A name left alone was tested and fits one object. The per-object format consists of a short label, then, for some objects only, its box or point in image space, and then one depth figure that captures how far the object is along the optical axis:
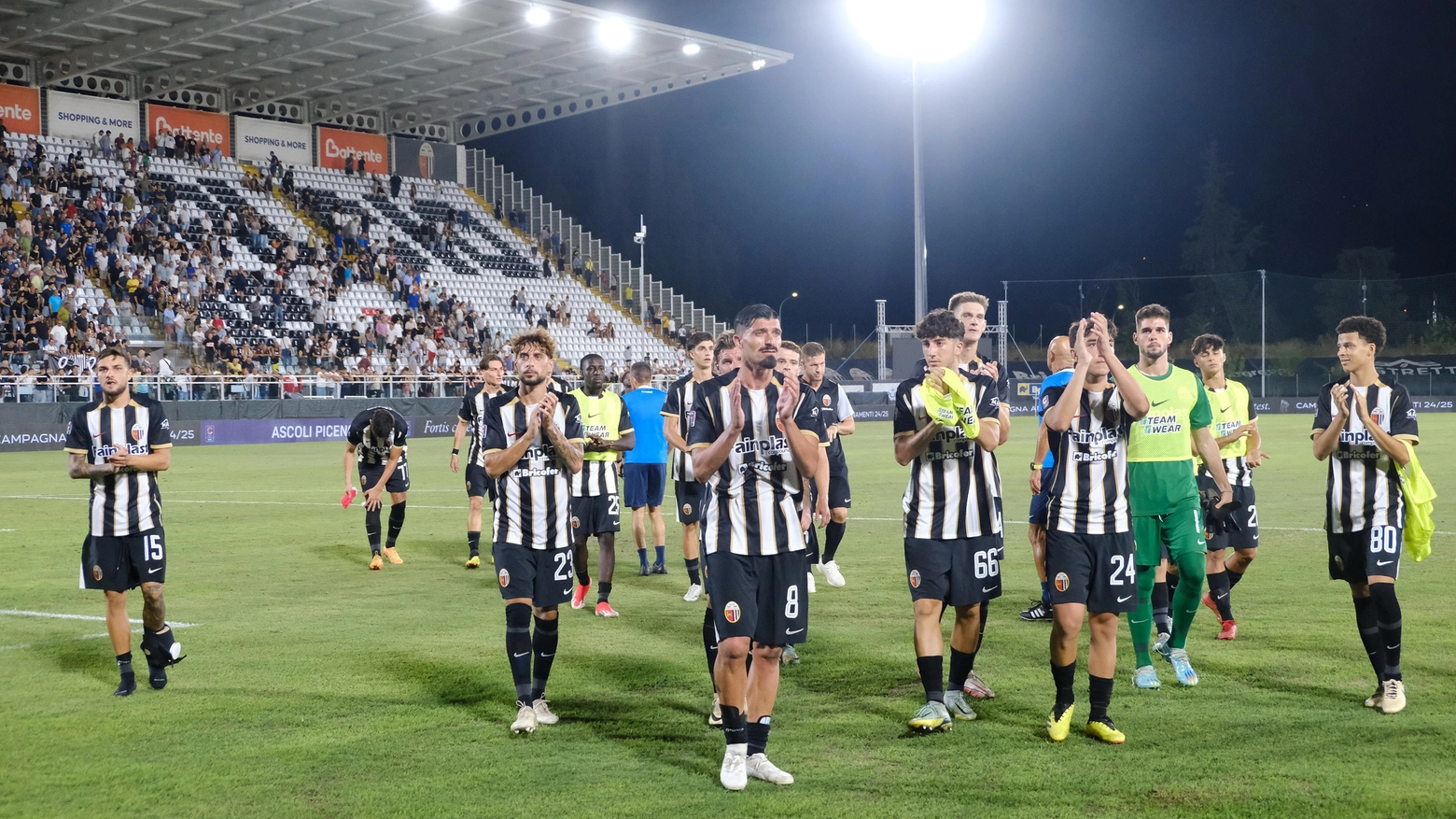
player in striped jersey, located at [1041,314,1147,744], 5.92
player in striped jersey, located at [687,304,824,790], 5.40
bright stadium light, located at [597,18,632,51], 38.12
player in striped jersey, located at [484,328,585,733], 6.38
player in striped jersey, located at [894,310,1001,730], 6.12
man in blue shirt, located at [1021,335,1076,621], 6.99
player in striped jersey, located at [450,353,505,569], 11.45
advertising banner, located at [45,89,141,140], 41.28
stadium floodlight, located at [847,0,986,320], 33.75
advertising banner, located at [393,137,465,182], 50.38
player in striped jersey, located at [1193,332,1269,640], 8.27
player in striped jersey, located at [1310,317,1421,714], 6.38
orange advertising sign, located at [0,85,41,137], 39.72
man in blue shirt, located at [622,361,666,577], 11.62
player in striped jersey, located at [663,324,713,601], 9.52
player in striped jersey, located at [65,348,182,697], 7.15
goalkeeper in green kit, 6.93
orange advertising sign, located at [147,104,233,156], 43.56
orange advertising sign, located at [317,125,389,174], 48.41
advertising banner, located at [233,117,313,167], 46.06
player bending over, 12.24
